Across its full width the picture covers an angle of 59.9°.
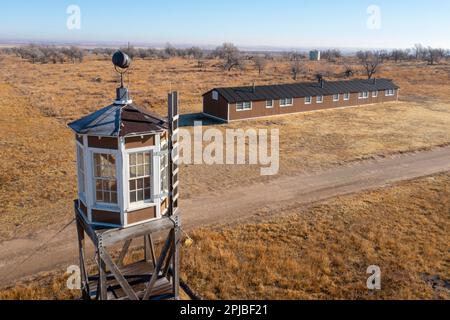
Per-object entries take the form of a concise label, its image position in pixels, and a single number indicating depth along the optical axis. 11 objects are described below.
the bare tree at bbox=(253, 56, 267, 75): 78.79
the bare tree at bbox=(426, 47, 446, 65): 111.88
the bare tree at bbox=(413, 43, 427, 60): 139.46
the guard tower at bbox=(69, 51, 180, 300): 8.38
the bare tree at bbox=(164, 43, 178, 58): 141.38
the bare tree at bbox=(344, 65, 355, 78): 74.00
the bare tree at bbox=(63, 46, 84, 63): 105.05
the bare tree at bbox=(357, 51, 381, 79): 83.13
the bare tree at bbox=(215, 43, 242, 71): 83.07
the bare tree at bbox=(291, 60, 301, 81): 70.53
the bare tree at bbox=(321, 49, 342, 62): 148.82
